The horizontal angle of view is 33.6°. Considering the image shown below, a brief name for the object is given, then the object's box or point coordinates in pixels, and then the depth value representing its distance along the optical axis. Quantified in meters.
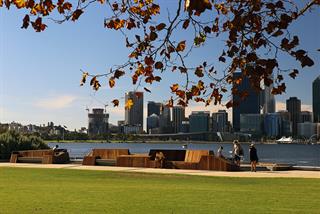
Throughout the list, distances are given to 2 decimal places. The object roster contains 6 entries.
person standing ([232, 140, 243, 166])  25.23
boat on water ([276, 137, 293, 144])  190.25
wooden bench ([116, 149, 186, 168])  26.45
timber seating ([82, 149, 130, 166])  28.73
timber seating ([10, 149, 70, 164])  30.19
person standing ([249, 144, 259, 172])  23.66
